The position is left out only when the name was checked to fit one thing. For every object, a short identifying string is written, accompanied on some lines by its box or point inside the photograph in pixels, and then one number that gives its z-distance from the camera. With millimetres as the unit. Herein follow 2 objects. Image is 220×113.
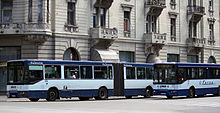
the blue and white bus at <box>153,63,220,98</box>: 33031
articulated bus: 28906
